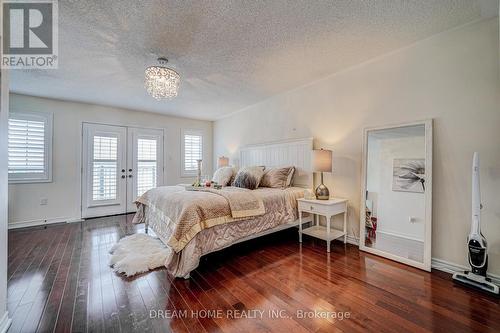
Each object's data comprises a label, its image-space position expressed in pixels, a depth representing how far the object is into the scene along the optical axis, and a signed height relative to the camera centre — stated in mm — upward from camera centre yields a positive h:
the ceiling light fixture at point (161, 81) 2467 +1024
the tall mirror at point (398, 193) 2314 -322
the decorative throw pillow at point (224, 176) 3758 -197
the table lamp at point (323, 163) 2958 +49
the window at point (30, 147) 3779 +307
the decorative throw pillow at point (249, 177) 3389 -194
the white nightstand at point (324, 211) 2738 -614
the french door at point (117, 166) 4508 -44
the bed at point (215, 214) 2094 -596
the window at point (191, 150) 5816 +417
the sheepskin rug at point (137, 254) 2244 -1118
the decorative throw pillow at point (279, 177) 3520 -198
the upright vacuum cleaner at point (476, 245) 1879 -704
